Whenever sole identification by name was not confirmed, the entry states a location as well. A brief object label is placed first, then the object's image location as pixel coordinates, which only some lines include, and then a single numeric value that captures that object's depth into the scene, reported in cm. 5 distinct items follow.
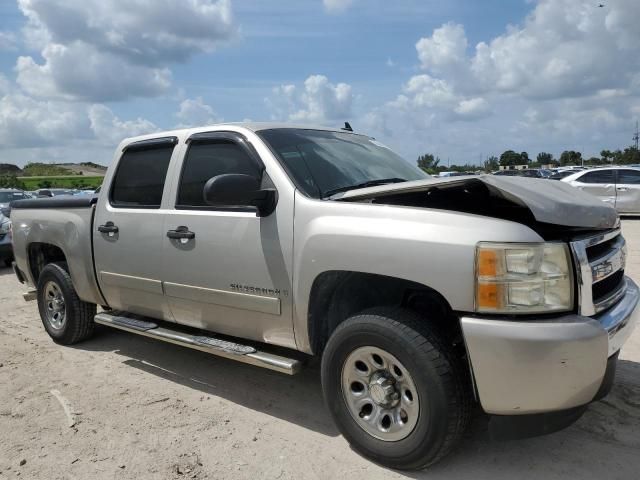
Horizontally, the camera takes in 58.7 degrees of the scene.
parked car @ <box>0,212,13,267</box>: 1170
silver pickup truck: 269
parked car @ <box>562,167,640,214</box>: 1568
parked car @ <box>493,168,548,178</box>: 2786
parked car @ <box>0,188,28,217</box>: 1612
